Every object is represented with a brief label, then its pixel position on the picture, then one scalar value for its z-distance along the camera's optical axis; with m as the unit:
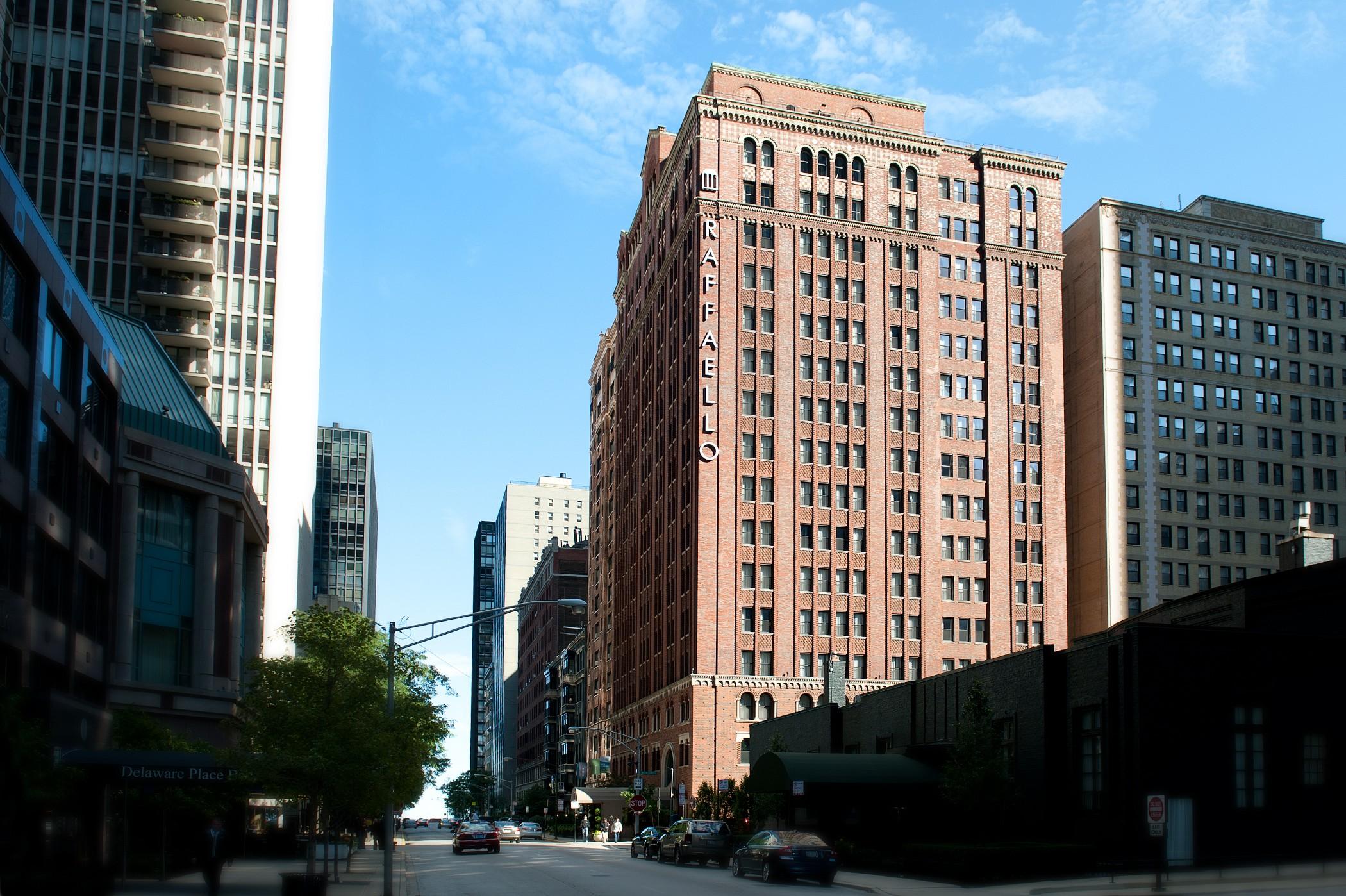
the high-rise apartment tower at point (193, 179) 86.25
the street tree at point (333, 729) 33.88
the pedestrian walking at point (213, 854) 30.39
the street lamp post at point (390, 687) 32.16
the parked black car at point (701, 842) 50.53
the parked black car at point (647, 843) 58.53
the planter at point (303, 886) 28.31
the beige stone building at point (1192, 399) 102.62
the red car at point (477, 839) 65.62
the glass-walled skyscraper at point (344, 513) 183.12
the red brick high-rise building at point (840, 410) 86.56
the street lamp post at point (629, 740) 103.50
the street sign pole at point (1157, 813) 28.59
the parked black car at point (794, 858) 36.66
